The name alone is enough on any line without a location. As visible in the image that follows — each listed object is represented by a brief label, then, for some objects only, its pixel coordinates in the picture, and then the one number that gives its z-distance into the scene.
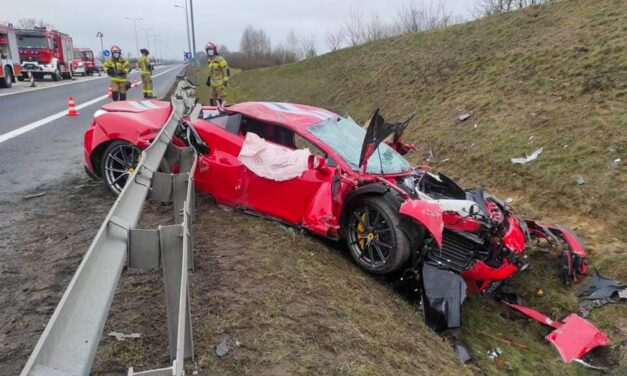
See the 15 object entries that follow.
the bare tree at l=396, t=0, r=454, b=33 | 30.11
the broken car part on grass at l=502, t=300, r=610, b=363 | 4.21
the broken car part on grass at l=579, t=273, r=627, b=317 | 4.71
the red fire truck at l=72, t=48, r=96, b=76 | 40.97
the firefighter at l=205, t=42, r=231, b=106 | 13.24
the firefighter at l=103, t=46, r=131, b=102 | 12.99
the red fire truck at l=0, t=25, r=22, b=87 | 21.22
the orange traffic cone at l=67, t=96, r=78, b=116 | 12.70
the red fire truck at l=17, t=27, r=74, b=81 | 28.14
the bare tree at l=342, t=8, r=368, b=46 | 33.43
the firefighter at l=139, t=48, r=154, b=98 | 14.91
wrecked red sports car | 4.45
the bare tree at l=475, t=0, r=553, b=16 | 24.22
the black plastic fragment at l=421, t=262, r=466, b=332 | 4.12
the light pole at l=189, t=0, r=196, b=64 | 31.21
